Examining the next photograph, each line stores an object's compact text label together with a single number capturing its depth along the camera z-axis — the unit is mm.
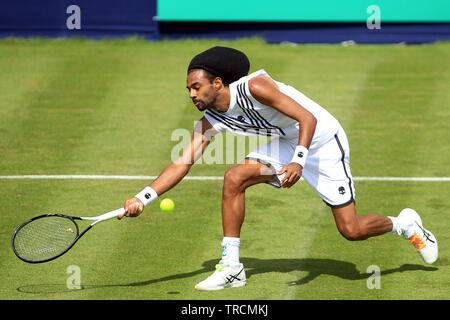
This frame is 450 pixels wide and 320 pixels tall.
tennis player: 15305
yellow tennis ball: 15492
